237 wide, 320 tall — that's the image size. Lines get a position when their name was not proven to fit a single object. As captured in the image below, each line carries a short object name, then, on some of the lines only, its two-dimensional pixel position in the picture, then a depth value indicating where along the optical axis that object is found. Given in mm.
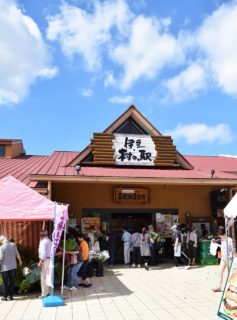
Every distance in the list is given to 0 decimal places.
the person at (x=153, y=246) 10701
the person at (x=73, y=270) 7462
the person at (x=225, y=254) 6861
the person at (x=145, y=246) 10448
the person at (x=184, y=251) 10661
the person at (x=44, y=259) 6684
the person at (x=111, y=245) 10867
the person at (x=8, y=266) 6489
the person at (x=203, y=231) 12246
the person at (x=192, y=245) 10667
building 11554
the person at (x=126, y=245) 11125
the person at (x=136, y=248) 10661
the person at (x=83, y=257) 7731
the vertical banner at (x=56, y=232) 6541
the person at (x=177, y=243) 10266
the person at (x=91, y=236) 10066
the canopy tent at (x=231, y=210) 6489
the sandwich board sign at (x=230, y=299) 4713
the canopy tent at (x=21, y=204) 6959
